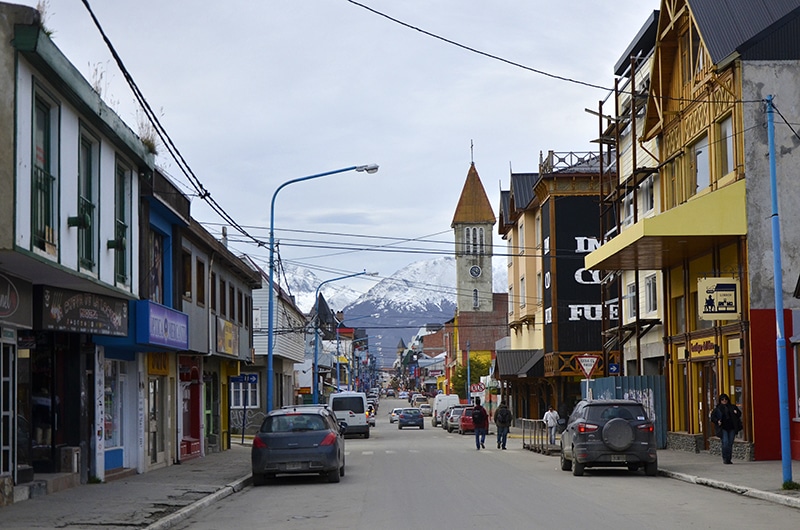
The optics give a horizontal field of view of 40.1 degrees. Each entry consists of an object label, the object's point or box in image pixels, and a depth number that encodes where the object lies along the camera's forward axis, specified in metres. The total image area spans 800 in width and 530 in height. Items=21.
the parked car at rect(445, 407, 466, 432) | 60.62
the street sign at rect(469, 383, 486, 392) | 68.33
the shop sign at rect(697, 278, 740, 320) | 26.66
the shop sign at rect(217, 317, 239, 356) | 34.41
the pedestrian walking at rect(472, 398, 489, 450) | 38.41
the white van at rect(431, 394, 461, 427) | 71.19
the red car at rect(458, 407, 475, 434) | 56.84
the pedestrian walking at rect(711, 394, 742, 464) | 24.81
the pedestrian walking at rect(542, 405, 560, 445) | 36.29
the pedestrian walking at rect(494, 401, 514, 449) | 38.45
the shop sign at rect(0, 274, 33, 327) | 15.76
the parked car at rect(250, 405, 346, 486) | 22.09
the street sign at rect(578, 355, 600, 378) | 31.30
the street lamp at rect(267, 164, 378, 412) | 32.50
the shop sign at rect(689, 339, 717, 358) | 29.56
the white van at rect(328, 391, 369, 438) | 51.47
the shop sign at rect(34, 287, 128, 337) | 17.58
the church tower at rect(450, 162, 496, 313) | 123.81
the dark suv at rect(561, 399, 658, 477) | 22.53
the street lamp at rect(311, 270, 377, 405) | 61.06
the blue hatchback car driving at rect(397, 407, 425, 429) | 68.44
